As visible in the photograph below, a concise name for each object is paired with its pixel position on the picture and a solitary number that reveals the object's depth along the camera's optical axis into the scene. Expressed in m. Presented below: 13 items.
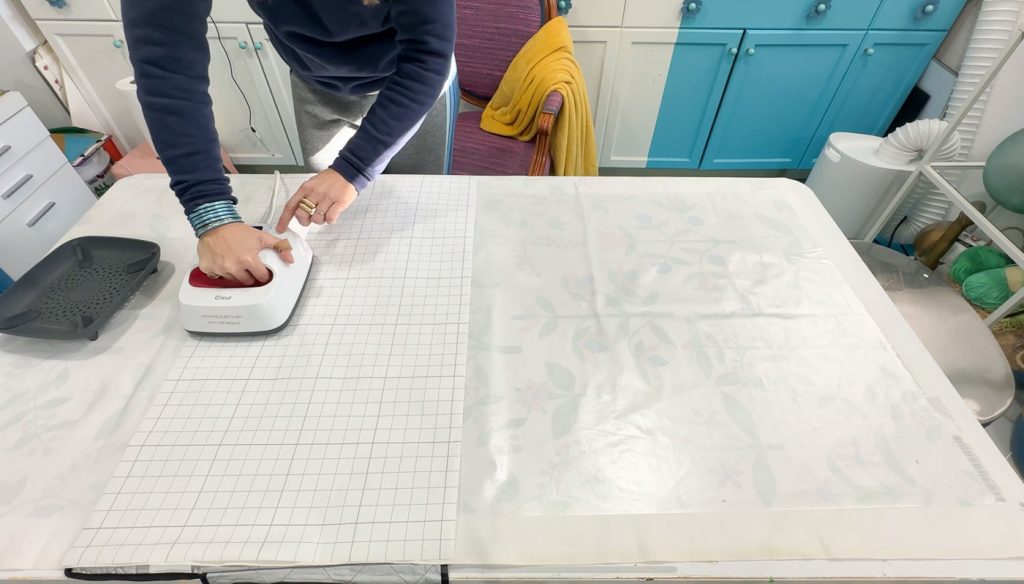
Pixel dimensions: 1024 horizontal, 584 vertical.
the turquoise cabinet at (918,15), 1.82
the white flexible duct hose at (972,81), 1.62
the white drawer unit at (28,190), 1.64
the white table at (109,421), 0.51
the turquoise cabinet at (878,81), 1.92
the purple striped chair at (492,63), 1.71
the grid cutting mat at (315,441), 0.50
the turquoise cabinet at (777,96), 1.93
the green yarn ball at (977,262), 1.56
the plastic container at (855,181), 1.76
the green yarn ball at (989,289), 1.49
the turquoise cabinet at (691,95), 1.93
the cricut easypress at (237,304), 0.66
